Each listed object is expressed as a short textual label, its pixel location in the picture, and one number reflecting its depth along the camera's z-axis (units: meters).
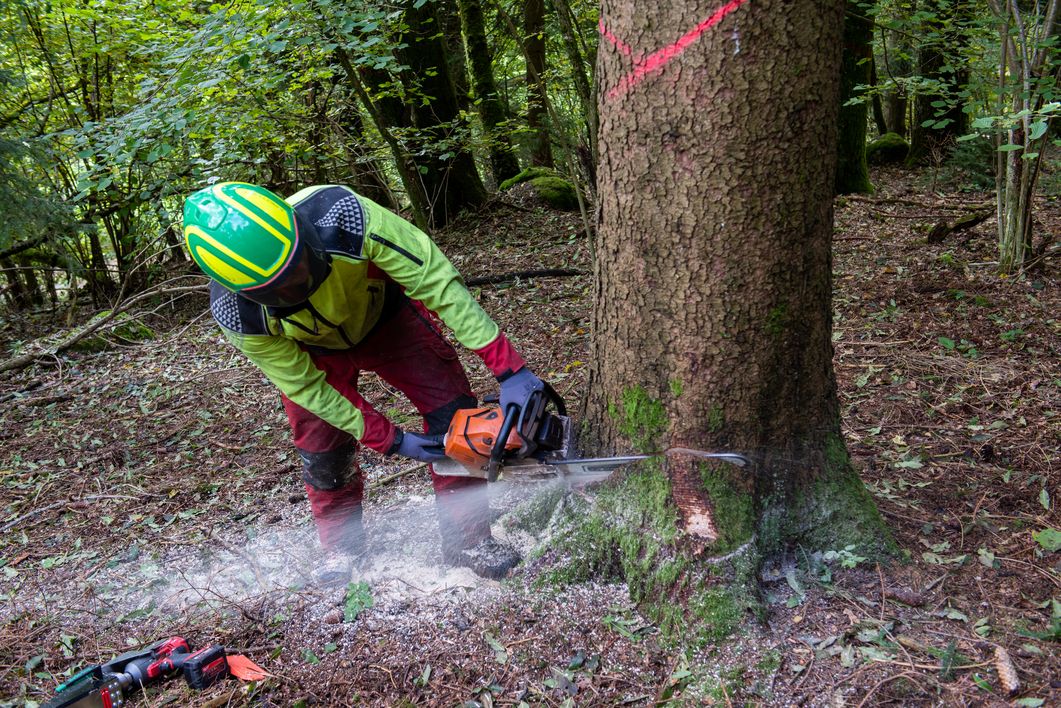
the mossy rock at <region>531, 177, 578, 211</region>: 8.45
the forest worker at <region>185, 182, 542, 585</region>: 2.22
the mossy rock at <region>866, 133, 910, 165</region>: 9.14
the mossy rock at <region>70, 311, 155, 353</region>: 7.02
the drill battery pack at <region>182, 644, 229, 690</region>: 2.32
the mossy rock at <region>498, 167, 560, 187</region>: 9.48
